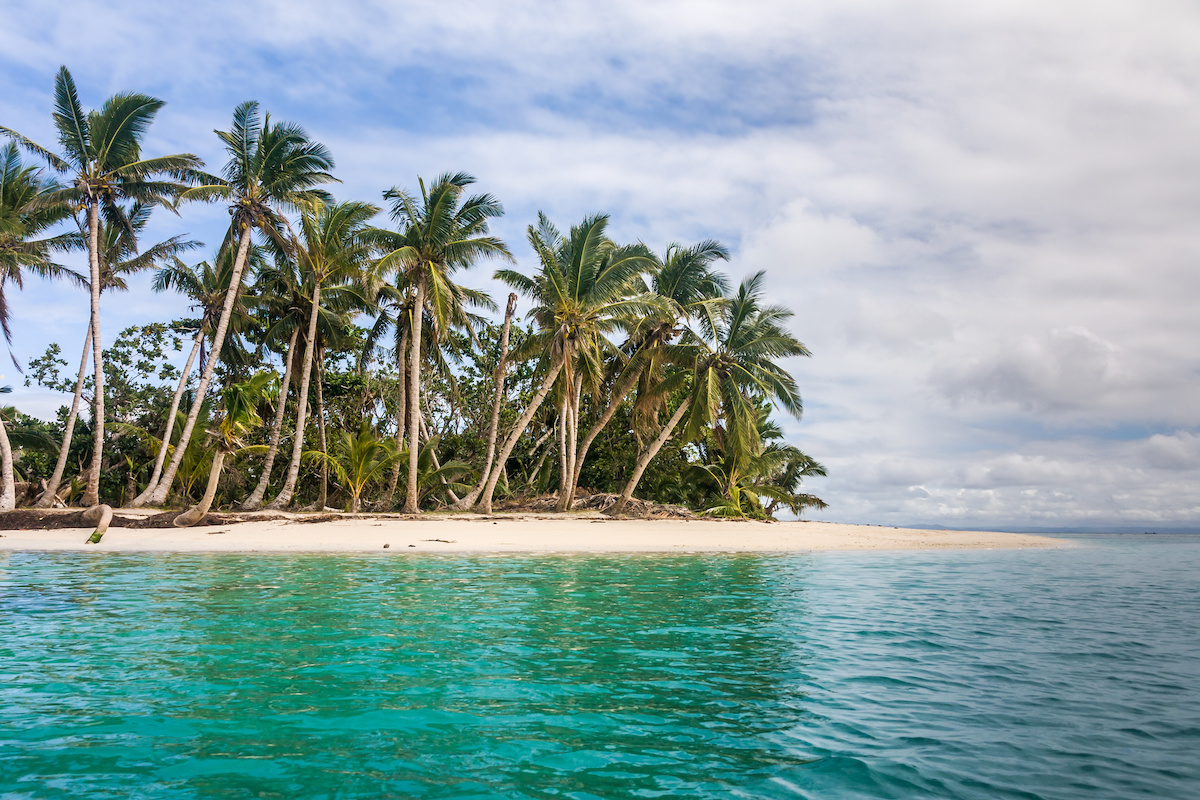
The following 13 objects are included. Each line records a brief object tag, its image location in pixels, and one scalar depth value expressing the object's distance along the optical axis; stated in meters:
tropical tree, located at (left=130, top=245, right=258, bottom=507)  24.56
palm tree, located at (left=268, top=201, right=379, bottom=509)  22.74
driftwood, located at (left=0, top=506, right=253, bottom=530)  17.02
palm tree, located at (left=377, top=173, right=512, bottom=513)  21.56
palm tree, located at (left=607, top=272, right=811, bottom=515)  23.83
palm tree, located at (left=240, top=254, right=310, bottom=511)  23.77
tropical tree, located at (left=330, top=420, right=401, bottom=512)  21.69
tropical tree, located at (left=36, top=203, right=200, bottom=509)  24.06
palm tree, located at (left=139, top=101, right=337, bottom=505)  21.77
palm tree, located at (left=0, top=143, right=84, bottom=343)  21.86
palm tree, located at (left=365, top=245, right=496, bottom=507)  23.56
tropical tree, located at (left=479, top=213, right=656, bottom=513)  22.72
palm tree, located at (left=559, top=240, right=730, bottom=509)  24.99
